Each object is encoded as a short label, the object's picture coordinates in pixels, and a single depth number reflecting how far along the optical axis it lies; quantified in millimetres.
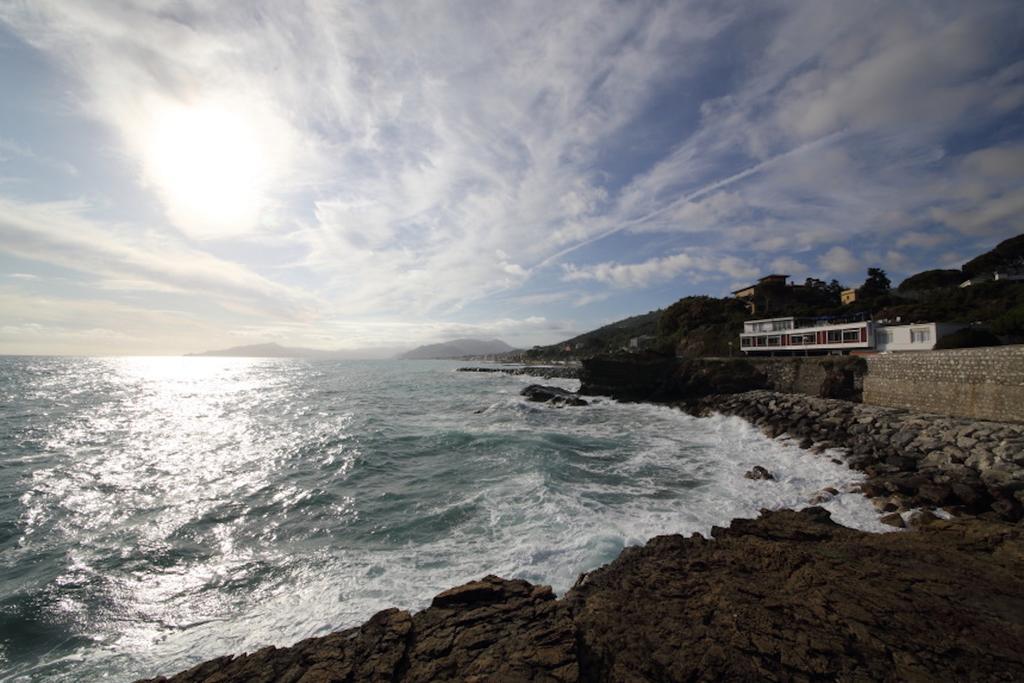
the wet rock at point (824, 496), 12562
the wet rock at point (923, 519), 10062
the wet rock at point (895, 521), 10534
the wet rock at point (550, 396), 38156
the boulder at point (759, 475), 15125
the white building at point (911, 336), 28281
